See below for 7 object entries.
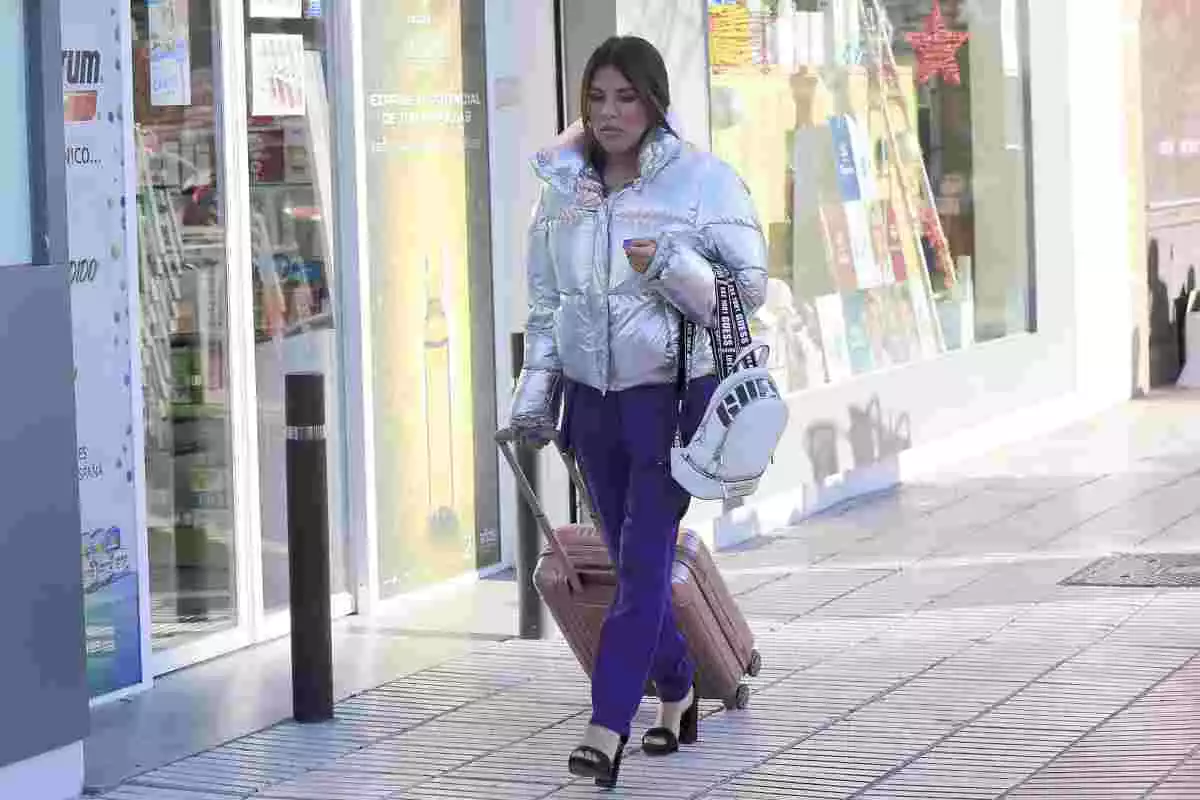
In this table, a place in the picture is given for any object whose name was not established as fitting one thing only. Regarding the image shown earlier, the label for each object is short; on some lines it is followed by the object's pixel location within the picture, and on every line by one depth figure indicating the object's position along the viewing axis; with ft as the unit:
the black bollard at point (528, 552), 52.37
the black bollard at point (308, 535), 45.34
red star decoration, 86.01
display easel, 81.56
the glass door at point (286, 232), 54.65
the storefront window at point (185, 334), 50.83
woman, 39.68
